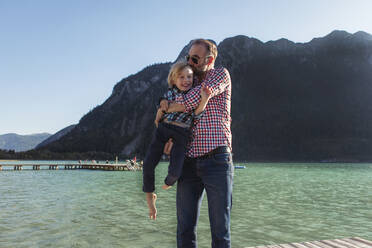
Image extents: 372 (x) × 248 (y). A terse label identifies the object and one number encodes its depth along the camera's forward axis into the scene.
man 3.00
